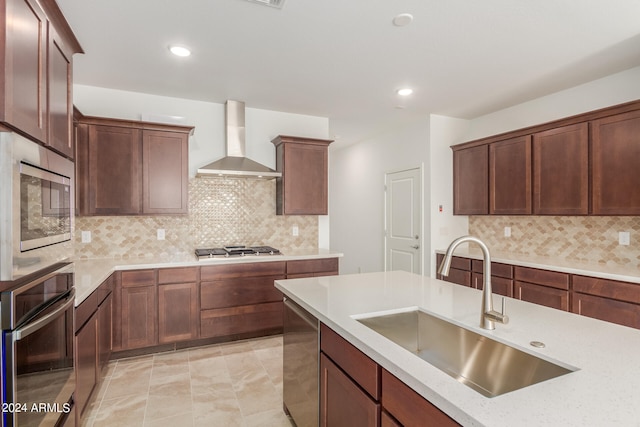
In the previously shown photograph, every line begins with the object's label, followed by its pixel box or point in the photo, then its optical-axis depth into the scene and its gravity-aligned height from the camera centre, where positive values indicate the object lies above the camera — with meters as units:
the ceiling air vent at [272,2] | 2.09 +1.34
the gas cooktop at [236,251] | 3.48 -0.41
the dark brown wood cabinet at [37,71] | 1.26 +0.66
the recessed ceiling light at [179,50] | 2.68 +1.34
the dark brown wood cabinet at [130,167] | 3.19 +0.48
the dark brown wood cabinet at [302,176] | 4.01 +0.48
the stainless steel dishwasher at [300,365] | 1.76 -0.87
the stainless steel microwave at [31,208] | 1.12 +0.03
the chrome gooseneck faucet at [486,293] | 1.36 -0.34
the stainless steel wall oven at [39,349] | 1.11 -0.53
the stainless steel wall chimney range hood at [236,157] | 3.71 +0.69
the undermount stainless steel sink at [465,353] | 1.19 -0.58
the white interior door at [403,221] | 4.70 -0.10
